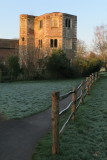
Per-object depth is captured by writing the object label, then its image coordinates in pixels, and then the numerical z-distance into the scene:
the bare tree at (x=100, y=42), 42.38
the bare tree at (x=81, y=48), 35.98
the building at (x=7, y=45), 39.45
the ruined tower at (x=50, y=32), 30.53
